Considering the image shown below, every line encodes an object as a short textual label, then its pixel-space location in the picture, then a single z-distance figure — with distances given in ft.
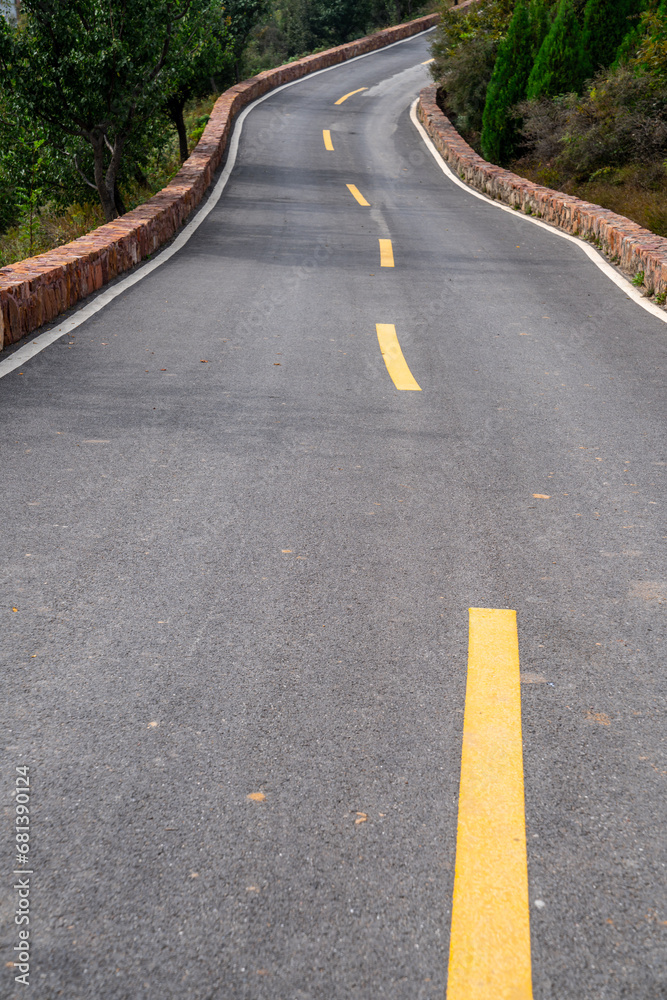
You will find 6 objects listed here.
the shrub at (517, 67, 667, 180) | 57.82
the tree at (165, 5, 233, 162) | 56.39
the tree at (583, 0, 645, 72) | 69.05
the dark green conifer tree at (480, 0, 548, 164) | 76.69
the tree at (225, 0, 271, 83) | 120.78
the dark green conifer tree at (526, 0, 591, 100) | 71.56
